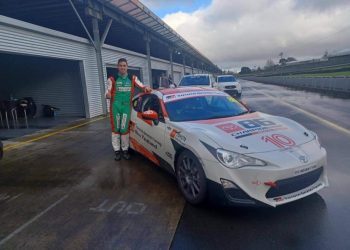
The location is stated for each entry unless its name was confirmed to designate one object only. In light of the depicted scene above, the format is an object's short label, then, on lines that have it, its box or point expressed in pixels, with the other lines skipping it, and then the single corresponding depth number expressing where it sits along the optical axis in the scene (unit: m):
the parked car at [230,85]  20.25
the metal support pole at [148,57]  21.23
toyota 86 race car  3.09
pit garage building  10.56
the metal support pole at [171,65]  29.81
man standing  5.67
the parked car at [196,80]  14.88
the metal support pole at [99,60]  13.74
